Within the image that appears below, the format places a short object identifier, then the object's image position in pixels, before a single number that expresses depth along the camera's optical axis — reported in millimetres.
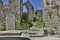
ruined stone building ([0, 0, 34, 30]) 3980
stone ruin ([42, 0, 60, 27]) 3411
